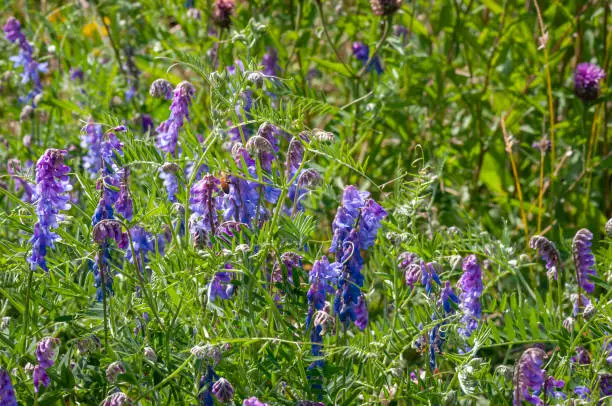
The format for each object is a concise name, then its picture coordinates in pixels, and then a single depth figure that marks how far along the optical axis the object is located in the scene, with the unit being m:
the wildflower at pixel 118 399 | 1.84
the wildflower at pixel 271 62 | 2.24
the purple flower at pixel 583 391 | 1.92
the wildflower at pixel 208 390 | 1.88
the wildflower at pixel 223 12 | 2.21
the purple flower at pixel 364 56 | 2.22
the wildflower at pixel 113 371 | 1.87
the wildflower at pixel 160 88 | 1.94
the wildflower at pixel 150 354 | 1.87
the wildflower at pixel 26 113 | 2.18
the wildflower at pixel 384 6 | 2.15
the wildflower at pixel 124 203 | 1.91
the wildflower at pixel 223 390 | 1.86
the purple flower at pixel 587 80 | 2.18
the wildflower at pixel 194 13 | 2.31
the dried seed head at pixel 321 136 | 1.88
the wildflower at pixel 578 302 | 1.98
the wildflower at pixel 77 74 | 2.28
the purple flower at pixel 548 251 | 1.94
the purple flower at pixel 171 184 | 1.95
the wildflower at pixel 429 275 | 1.91
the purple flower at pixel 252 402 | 1.80
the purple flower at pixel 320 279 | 1.90
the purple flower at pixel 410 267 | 1.92
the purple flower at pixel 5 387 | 1.85
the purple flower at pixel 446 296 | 1.94
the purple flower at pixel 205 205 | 1.91
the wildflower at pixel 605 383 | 1.92
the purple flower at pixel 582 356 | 1.96
